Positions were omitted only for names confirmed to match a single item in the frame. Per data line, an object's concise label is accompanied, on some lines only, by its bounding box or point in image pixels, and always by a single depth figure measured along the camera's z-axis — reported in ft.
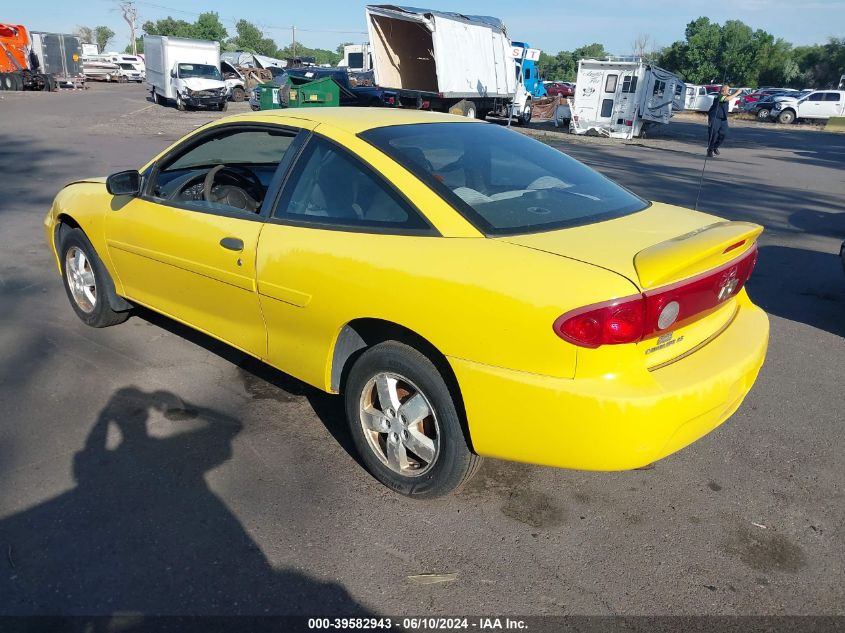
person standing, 55.16
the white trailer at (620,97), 80.07
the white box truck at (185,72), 92.63
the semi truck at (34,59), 119.24
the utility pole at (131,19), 326.85
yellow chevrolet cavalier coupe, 8.00
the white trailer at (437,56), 72.84
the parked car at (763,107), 127.03
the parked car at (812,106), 120.98
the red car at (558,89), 146.52
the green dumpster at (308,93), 75.97
